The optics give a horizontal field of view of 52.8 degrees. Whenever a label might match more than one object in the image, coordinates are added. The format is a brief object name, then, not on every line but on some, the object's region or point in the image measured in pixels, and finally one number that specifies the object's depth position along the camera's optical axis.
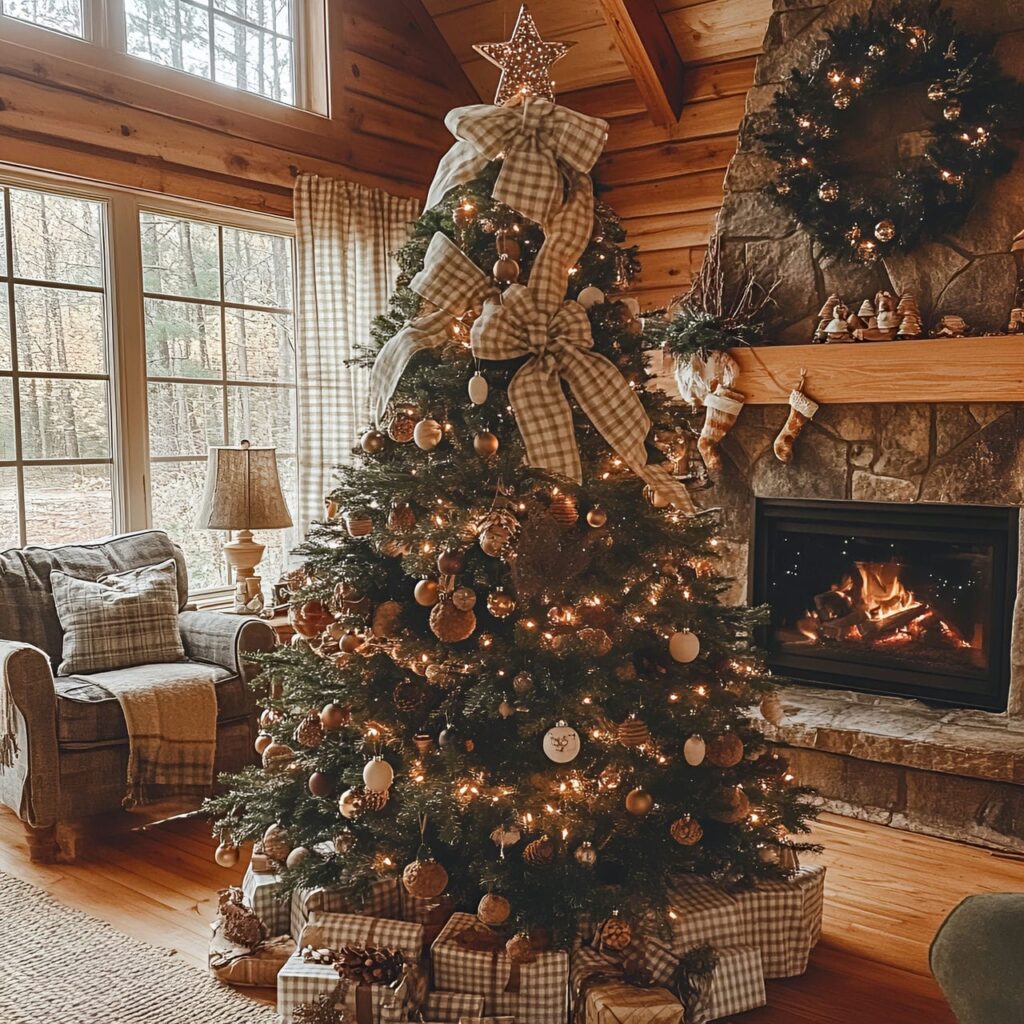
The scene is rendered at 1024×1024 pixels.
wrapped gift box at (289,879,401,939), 2.21
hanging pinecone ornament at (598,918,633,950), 2.10
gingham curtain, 4.54
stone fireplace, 3.16
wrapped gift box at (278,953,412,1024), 1.98
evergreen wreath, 3.19
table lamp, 3.59
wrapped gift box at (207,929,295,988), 2.22
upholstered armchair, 2.80
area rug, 2.10
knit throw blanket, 2.96
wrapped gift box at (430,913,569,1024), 2.02
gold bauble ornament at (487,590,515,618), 2.02
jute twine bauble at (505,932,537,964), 2.00
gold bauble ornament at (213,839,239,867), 2.38
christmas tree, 2.05
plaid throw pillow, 3.19
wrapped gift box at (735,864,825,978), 2.27
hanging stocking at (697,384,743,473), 3.68
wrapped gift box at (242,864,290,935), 2.34
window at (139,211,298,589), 4.16
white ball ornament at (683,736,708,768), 2.14
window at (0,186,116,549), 3.71
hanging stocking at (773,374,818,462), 3.54
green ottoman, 1.18
